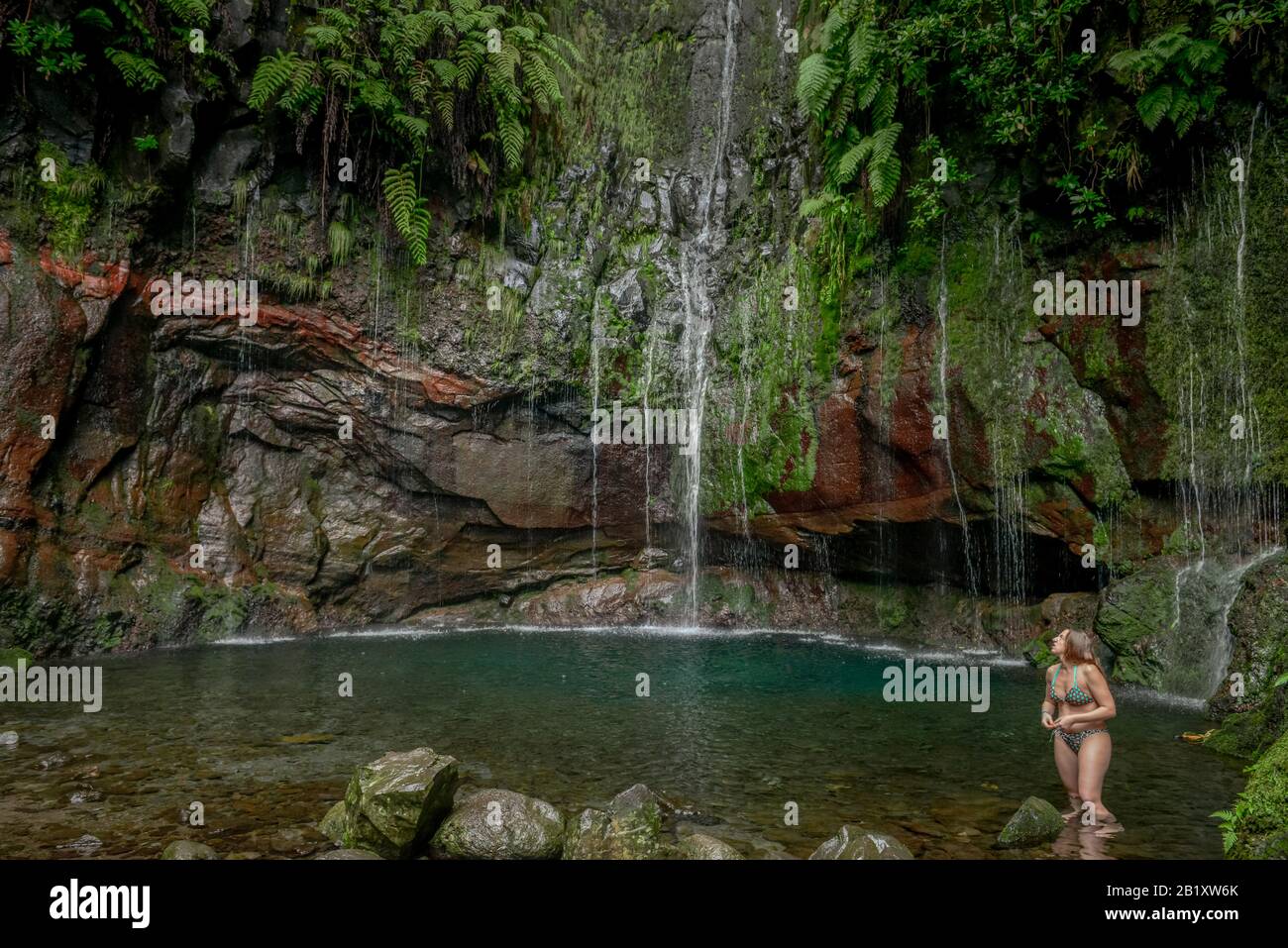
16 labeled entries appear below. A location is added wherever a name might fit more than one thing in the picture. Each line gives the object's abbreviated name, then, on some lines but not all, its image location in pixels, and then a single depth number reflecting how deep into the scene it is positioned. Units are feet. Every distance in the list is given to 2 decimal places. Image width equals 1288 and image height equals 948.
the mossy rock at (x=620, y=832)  14.40
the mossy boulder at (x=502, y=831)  14.85
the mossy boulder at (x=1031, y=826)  15.15
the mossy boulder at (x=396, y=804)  14.67
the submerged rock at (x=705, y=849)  14.37
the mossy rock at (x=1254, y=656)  20.93
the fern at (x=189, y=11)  35.09
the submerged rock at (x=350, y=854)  14.11
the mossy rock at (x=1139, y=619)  29.19
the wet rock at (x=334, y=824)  15.52
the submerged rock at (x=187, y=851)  13.67
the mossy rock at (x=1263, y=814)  12.35
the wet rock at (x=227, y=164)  39.40
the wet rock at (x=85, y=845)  14.53
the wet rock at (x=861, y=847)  13.51
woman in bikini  16.63
